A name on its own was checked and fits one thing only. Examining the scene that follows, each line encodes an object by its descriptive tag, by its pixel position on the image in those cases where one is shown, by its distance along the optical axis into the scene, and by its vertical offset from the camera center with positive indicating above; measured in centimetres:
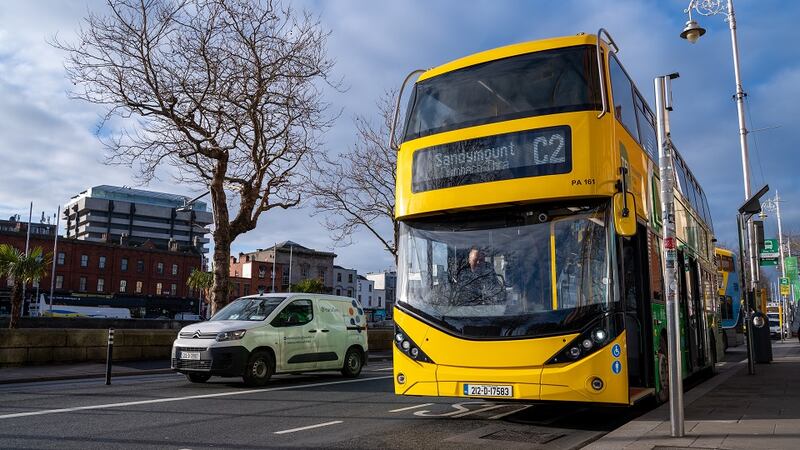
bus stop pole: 674 +73
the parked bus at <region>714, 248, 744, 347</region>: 2480 +62
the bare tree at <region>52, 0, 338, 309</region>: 1938 +672
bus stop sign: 2902 +289
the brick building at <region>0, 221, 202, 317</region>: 7500 +492
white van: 1152 -49
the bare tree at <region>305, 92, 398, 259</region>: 3094 +623
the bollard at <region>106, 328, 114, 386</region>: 1248 -71
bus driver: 760 +38
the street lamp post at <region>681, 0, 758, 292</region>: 2313 +805
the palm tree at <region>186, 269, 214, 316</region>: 7625 +398
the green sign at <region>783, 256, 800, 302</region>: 4453 +338
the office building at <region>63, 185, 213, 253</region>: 12462 +1944
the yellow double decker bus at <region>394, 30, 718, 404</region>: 715 +95
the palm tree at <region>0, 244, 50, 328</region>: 2727 +209
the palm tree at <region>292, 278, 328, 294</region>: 8419 +371
